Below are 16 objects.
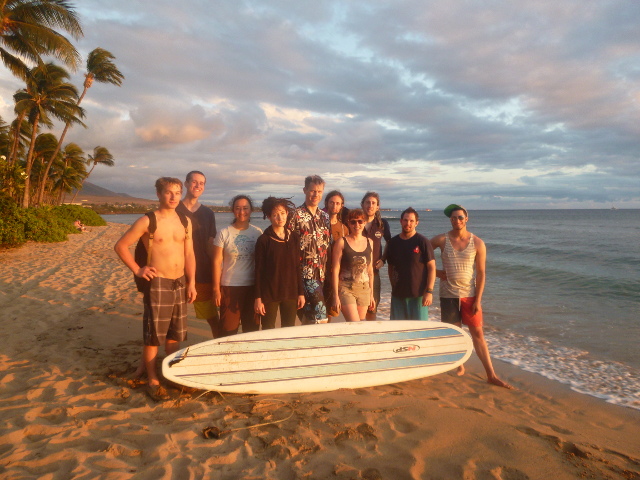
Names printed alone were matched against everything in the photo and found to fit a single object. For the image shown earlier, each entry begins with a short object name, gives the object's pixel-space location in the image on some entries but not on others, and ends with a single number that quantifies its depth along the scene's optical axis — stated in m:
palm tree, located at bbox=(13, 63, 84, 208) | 18.64
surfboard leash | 2.67
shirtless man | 3.06
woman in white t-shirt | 3.43
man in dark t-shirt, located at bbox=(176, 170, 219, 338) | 3.70
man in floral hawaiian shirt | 3.52
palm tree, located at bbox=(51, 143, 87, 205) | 35.81
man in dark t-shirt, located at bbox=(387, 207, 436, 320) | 3.83
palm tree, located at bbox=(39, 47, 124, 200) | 23.52
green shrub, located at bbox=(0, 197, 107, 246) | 11.72
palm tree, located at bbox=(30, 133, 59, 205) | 27.62
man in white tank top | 3.74
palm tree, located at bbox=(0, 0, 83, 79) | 12.09
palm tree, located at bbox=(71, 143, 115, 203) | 42.03
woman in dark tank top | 3.63
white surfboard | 3.31
